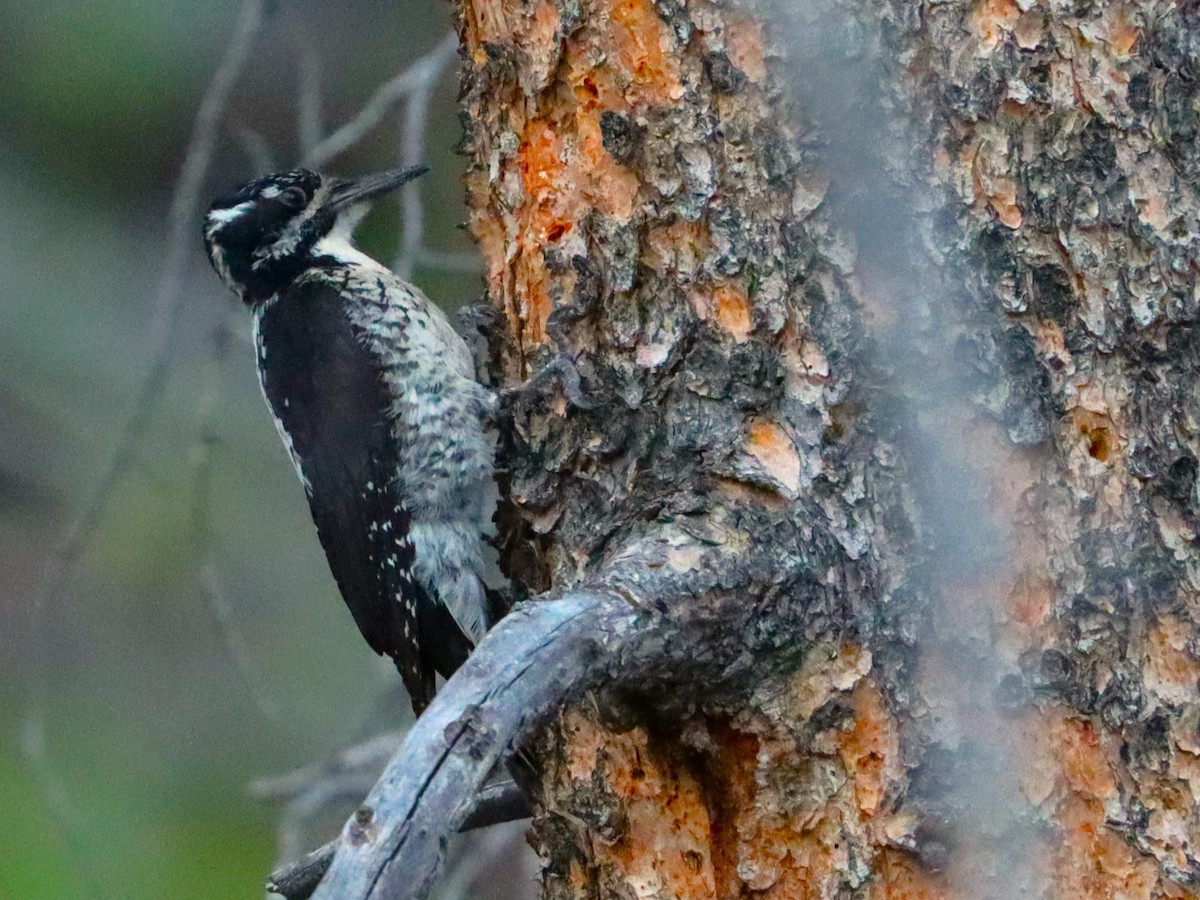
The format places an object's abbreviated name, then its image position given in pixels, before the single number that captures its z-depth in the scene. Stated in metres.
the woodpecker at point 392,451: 5.75
